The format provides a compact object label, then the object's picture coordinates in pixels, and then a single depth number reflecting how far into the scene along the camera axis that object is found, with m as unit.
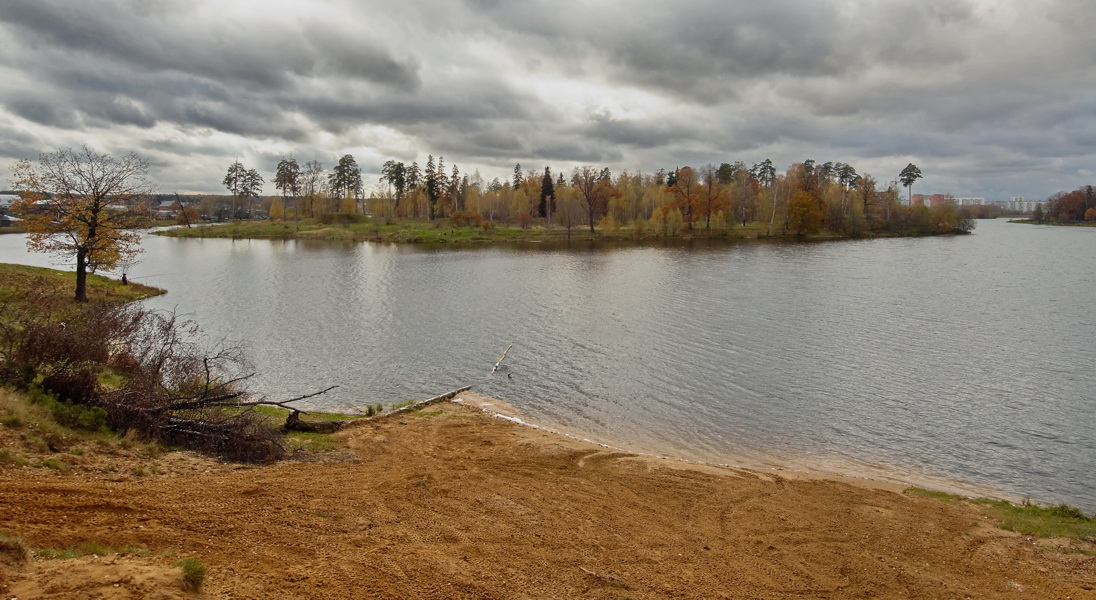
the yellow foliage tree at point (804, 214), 110.94
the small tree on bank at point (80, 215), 33.41
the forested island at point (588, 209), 115.44
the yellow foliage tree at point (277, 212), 148.90
